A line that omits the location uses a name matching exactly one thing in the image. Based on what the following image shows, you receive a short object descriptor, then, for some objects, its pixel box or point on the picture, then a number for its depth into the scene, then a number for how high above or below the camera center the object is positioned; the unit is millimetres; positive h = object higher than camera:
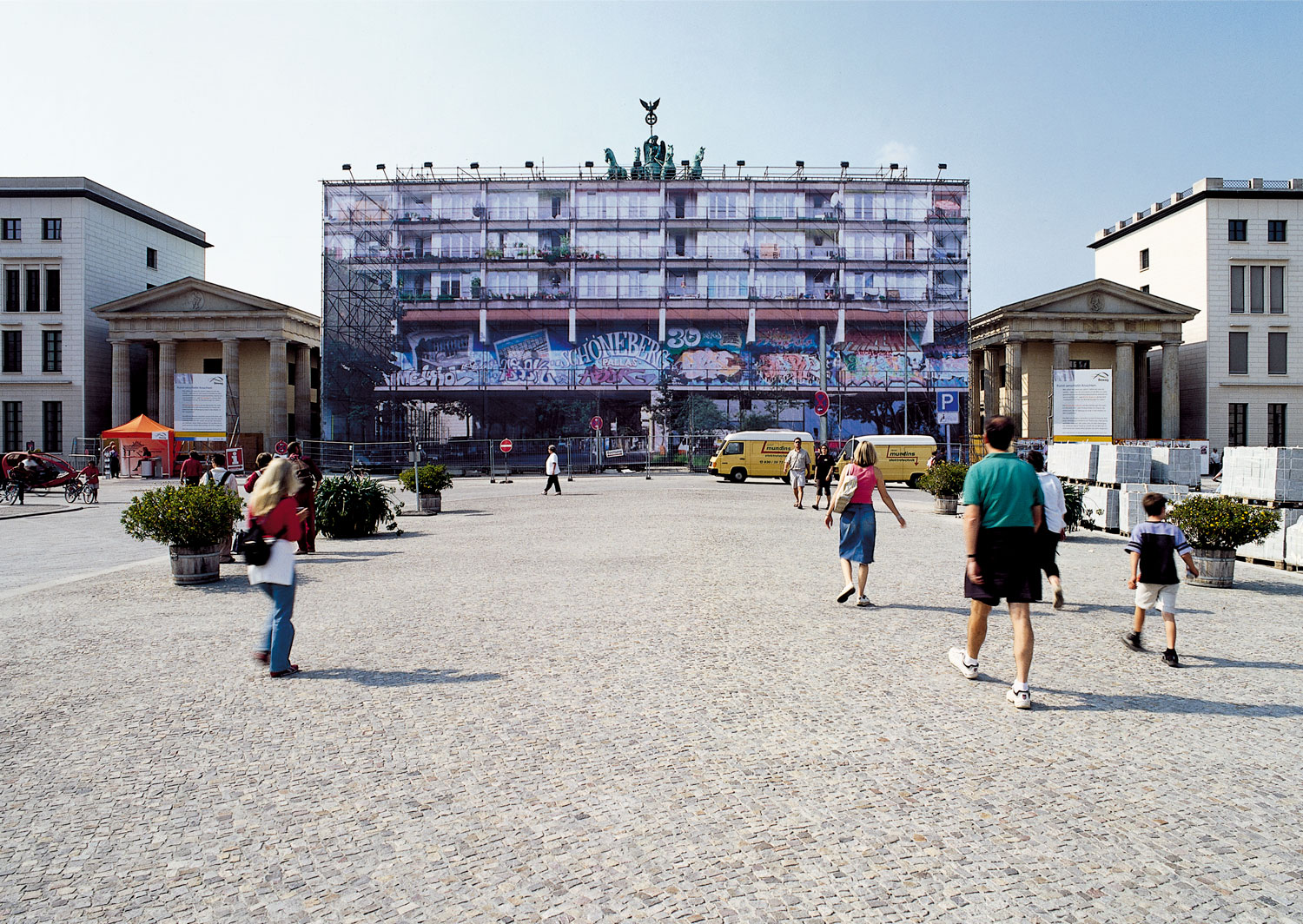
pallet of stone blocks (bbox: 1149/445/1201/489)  17328 -229
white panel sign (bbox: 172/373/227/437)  47812 +2461
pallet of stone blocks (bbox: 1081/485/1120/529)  17281 -1037
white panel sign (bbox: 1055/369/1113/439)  41969 +2368
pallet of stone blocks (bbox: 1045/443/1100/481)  19203 -146
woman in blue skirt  8938 -661
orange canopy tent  41219 +176
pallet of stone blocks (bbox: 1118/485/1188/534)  15453 -871
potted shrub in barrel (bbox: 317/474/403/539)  15805 -1037
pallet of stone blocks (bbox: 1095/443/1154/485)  17359 -199
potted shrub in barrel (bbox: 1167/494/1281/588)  10227 -890
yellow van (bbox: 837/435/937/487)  35406 -182
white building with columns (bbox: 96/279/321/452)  49281 +5881
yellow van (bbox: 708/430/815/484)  37031 -119
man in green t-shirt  5441 -525
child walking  6621 -825
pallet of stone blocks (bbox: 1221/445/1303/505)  12422 -273
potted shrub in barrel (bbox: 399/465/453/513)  21359 -878
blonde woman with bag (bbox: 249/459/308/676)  6215 -746
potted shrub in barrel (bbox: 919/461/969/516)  20438 -736
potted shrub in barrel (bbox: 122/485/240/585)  10312 -890
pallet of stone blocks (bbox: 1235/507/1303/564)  11461 -1171
